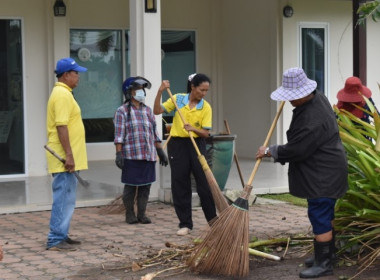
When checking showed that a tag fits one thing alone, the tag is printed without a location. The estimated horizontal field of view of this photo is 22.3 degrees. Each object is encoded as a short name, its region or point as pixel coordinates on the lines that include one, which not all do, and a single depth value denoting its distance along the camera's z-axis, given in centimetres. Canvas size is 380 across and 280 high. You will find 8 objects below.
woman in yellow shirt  1059
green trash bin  1264
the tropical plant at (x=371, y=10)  761
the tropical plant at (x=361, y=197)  852
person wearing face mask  1147
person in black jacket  818
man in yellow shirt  963
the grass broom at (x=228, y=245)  822
